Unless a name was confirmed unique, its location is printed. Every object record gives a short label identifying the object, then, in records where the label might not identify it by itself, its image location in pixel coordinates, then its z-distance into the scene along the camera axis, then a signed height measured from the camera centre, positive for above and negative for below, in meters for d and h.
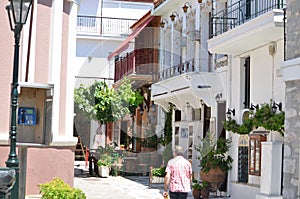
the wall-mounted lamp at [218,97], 17.68 +1.12
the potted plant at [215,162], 16.17 -0.80
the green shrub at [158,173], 19.95 -1.40
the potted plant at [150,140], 25.08 -0.36
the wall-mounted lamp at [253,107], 14.88 +0.71
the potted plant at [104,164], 22.72 -1.31
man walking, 11.07 -0.88
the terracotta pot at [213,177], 16.12 -1.22
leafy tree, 22.42 +1.12
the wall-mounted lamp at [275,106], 13.57 +0.68
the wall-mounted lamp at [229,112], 16.38 +0.62
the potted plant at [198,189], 15.92 -1.54
